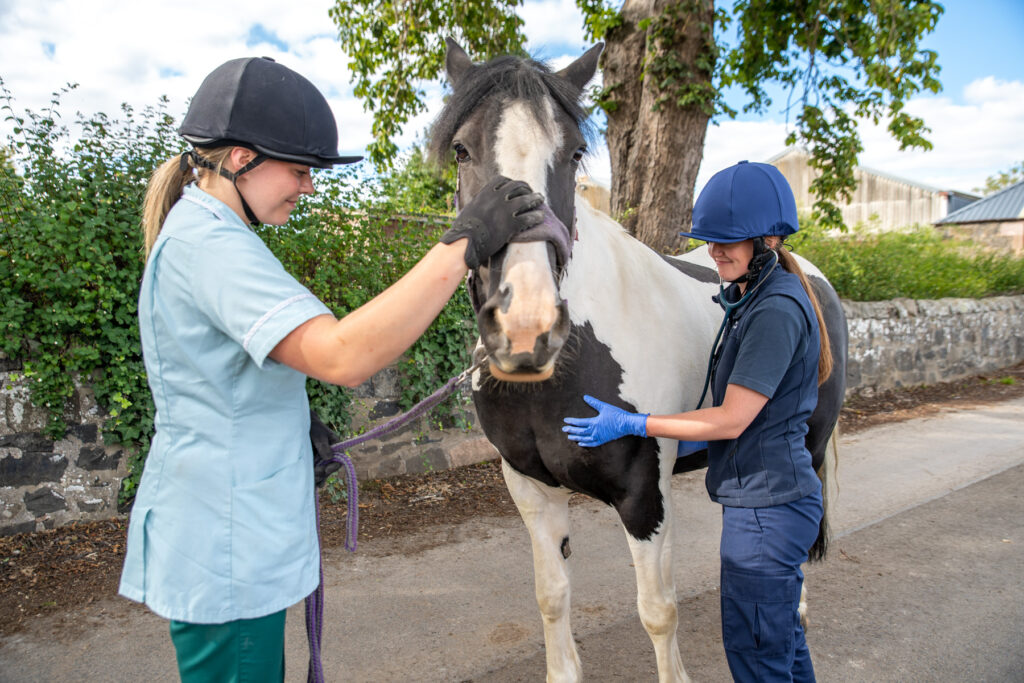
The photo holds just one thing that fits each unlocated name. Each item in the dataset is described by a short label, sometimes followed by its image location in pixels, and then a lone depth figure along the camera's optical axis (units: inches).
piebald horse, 72.8
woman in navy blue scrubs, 68.9
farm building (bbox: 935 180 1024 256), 755.4
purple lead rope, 57.7
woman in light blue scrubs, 43.1
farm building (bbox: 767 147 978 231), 1237.1
